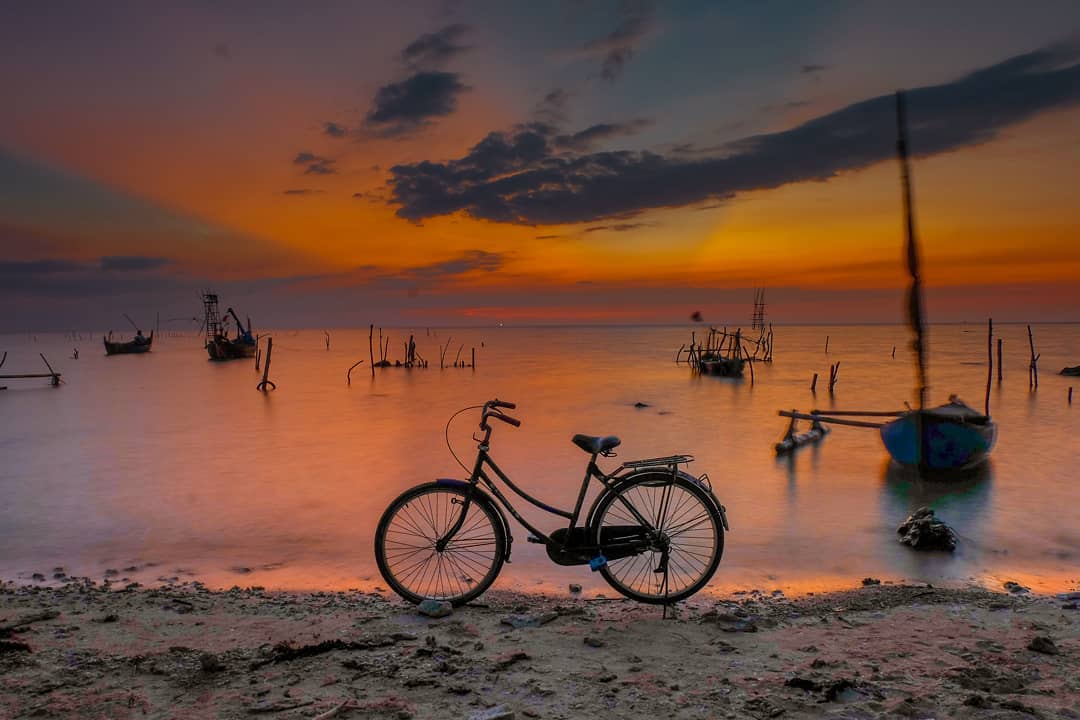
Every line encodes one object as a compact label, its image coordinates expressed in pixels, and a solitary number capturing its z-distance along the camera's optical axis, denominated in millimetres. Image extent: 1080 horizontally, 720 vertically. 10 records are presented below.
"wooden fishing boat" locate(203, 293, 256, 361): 65812
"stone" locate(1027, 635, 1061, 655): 4035
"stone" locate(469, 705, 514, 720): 3350
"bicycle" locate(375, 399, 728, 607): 4902
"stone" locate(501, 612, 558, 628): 4688
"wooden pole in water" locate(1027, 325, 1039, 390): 36750
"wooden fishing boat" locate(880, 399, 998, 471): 13594
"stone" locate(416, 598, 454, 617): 4914
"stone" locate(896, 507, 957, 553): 8219
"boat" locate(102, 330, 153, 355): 81125
